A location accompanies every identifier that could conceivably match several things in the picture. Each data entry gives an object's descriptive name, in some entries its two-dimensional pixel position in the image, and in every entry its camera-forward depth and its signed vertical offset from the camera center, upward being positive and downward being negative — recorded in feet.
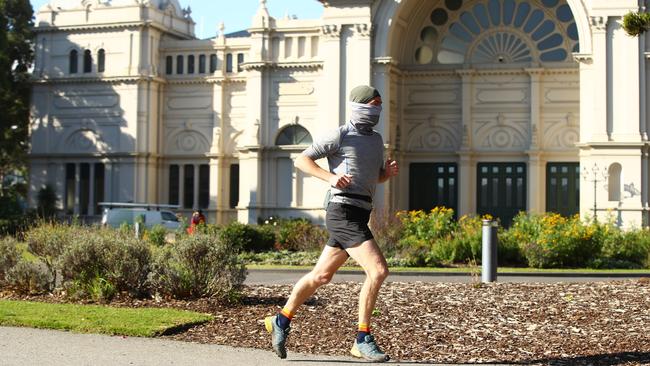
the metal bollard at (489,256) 65.67 -2.43
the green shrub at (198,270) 46.32 -2.53
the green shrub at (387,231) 105.09 -1.42
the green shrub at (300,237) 115.03 -2.35
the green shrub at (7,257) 52.65 -2.28
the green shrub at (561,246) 97.96 -2.56
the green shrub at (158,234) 108.78 -2.09
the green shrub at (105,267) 47.96 -2.47
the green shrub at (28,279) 51.37 -3.30
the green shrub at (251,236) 111.45 -2.24
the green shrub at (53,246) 51.60 -1.77
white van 146.51 -0.26
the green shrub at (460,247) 99.91 -2.82
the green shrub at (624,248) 102.17 -2.84
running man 31.76 +0.23
